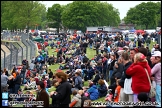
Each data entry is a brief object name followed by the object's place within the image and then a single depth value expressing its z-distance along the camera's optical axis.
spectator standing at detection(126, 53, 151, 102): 9.85
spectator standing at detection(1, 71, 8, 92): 14.38
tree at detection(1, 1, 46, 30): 38.00
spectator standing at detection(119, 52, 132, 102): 10.61
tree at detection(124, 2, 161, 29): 108.19
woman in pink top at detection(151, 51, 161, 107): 10.06
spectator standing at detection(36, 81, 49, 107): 9.83
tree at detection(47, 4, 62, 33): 122.44
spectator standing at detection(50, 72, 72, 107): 9.42
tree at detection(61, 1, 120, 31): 107.50
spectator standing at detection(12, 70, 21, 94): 16.73
